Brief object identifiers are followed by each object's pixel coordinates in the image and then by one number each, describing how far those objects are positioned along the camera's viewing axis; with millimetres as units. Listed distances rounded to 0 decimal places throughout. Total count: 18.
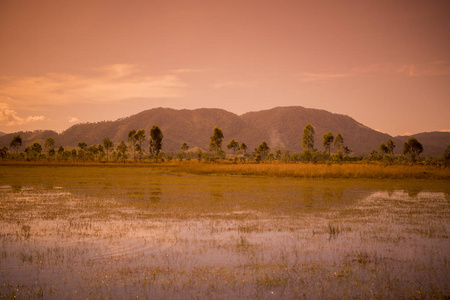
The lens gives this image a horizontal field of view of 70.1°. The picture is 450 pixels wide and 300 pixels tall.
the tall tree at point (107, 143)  181675
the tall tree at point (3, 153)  143850
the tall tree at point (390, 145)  169775
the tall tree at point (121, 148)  161562
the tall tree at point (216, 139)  134500
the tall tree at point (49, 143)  174125
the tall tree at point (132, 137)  160188
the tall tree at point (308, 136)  126562
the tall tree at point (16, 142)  157750
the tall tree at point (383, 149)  170500
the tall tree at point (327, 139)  131125
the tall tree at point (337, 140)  139725
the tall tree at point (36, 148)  159575
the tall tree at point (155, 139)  152750
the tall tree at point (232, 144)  167125
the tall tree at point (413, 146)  146125
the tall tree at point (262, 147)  163662
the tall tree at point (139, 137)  155950
